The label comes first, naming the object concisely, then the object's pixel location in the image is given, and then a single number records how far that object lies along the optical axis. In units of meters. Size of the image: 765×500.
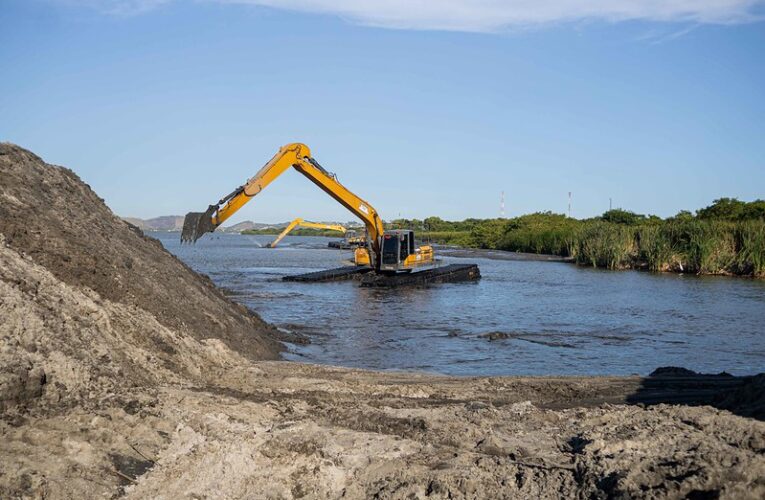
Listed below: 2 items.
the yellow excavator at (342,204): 22.02
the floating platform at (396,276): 31.22
